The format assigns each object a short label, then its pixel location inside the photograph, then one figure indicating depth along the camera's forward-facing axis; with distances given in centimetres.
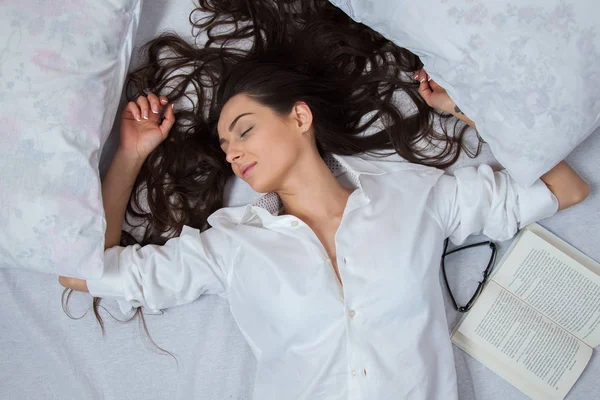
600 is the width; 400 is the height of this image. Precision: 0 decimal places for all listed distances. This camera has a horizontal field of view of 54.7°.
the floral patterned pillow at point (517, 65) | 155
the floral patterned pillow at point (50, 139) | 170
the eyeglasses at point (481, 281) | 197
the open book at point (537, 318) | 191
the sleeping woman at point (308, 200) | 175
